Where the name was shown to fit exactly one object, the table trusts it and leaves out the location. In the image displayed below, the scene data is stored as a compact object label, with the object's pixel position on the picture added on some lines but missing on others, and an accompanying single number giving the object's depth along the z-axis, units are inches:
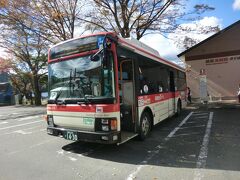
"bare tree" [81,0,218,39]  480.8
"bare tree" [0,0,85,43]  479.0
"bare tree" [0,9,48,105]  565.8
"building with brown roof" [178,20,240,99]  604.2
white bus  167.2
